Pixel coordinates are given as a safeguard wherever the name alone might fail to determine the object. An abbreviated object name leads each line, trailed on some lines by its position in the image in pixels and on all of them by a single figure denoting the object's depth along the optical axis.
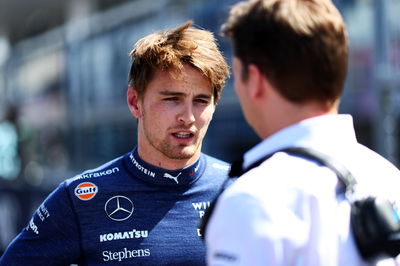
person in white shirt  3.46
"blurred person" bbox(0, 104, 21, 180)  11.03
